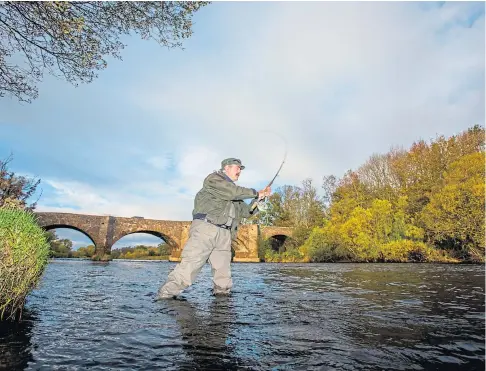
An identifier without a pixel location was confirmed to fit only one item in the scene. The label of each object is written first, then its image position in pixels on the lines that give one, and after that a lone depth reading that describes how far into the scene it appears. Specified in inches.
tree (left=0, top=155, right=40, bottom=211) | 543.8
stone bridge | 1406.3
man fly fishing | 212.5
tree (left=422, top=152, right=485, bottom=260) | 940.0
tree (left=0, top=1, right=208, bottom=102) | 274.0
